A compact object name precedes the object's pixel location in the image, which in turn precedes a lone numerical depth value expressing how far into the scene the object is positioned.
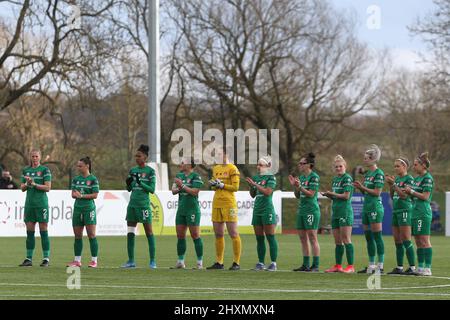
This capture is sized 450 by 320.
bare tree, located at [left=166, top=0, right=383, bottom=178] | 52.19
